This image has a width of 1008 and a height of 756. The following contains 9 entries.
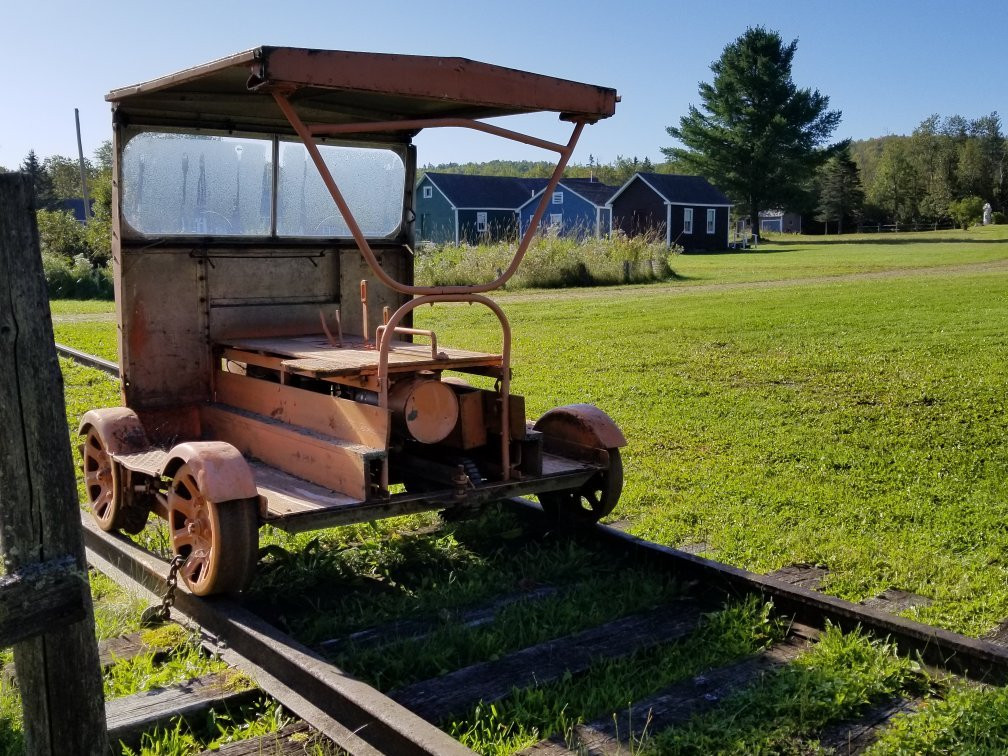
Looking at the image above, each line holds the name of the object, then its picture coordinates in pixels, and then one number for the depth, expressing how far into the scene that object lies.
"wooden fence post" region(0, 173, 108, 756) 2.47
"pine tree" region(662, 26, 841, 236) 65.50
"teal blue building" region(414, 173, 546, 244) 60.78
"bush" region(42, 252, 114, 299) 26.48
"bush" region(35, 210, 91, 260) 32.07
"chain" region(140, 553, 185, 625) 4.67
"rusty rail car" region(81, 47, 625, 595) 4.62
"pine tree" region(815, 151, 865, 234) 86.81
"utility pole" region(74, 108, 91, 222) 42.38
